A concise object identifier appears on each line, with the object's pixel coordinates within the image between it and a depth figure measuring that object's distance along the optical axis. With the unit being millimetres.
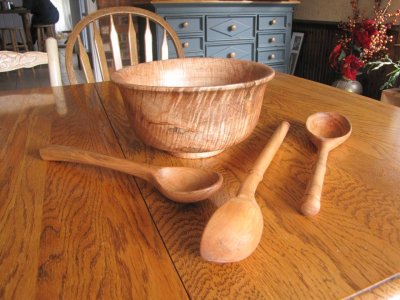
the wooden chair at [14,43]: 4988
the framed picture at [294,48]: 2778
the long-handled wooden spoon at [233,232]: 291
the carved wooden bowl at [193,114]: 423
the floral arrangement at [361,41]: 1854
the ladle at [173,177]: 388
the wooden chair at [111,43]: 1155
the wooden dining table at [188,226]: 286
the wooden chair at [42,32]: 5616
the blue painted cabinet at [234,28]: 2139
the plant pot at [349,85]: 1988
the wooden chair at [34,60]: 1039
